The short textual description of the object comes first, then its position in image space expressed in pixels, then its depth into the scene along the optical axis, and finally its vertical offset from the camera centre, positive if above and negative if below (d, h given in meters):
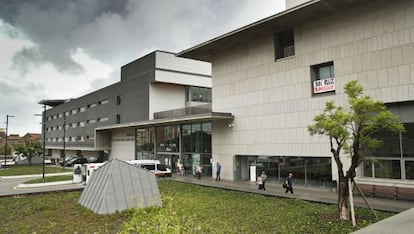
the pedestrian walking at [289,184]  19.97 -2.67
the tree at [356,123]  12.75 +0.58
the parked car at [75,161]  51.19 -2.85
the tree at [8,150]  101.72 -1.94
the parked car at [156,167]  29.94 -2.32
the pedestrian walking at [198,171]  29.56 -2.72
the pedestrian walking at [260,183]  21.64 -2.79
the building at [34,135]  125.05 +3.59
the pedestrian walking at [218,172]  27.87 -2.66
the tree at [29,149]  54.50 -0.88
